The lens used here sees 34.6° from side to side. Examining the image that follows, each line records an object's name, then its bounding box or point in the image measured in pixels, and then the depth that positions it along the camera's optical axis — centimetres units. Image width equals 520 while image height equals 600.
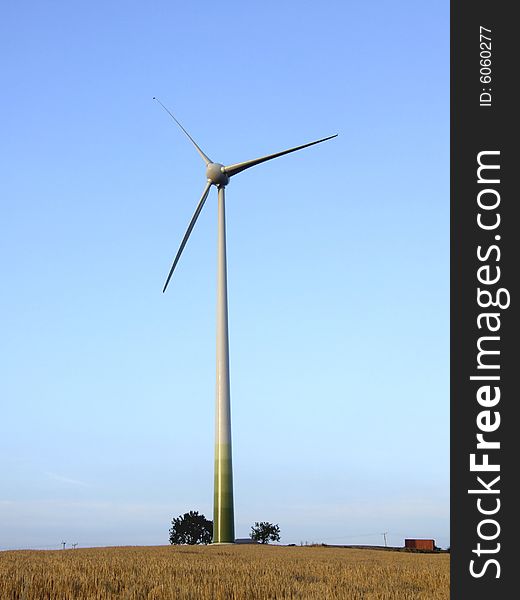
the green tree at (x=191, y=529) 16612
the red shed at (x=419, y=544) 9371
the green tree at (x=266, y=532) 17050
